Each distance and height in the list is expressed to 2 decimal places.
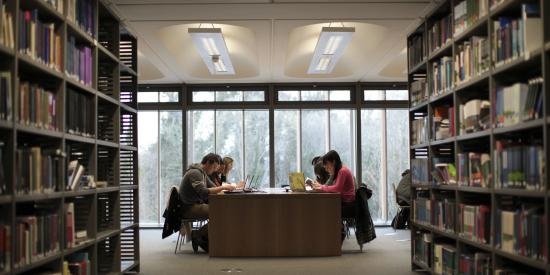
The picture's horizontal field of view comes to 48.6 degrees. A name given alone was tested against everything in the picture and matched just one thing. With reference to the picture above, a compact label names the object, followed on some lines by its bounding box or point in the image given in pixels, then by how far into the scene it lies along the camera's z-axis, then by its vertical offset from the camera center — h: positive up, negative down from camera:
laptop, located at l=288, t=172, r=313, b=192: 7.73 -0.31
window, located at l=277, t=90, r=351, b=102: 12.21 +1.25
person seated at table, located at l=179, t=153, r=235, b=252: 7.71 -0.49
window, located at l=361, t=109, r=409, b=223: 12.28 +0.06
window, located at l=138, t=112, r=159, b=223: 12.44 -0.20
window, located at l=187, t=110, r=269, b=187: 12.28 +0.41
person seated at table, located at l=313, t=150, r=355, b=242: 7.74 -0.36
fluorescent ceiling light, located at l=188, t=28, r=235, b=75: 7.66 +1.57
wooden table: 7.41 -0.80
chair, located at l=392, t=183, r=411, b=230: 10.33 -0.80
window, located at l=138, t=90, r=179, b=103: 12.23 +1.25
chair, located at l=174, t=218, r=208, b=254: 7.93 -1.06
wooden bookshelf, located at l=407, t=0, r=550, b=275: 3.44 +0.18
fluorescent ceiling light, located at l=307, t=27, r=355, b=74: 7.66 +1.58
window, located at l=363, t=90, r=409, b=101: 12.23 +1.25
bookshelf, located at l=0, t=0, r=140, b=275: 3.50 +0.17
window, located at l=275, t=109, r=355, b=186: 12.26 +0.45
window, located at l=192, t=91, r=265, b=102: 12.23 +1.25
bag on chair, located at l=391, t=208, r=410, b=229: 11.26 -1.15
